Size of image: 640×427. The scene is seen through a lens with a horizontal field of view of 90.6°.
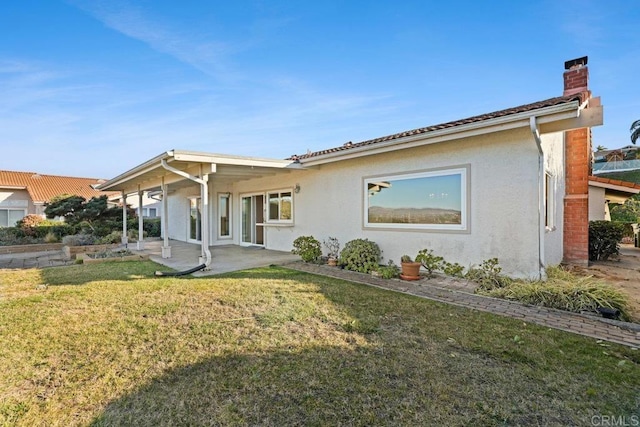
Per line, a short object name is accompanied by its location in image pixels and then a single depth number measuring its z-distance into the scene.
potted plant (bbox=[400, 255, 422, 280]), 7.76
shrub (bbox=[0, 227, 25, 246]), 16.33
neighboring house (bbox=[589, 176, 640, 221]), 12.99
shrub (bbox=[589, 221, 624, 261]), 10.87
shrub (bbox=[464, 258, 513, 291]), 6.92
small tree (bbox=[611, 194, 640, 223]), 16.45
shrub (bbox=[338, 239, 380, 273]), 9.00
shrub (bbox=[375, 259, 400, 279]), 8.05
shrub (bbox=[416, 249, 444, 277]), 8.23
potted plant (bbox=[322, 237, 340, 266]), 10.86
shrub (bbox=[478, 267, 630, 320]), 5.40
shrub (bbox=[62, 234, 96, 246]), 14.43
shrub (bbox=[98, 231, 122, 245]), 15.29
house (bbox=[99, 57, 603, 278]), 6.98
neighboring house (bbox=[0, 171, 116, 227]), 25.70
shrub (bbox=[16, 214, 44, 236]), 17.73
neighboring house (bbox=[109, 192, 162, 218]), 27.80
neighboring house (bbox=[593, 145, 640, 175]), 33.47
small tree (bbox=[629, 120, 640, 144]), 36.88
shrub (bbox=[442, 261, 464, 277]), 7.95
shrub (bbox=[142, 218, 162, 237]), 22.53
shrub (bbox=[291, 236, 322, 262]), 10.55
